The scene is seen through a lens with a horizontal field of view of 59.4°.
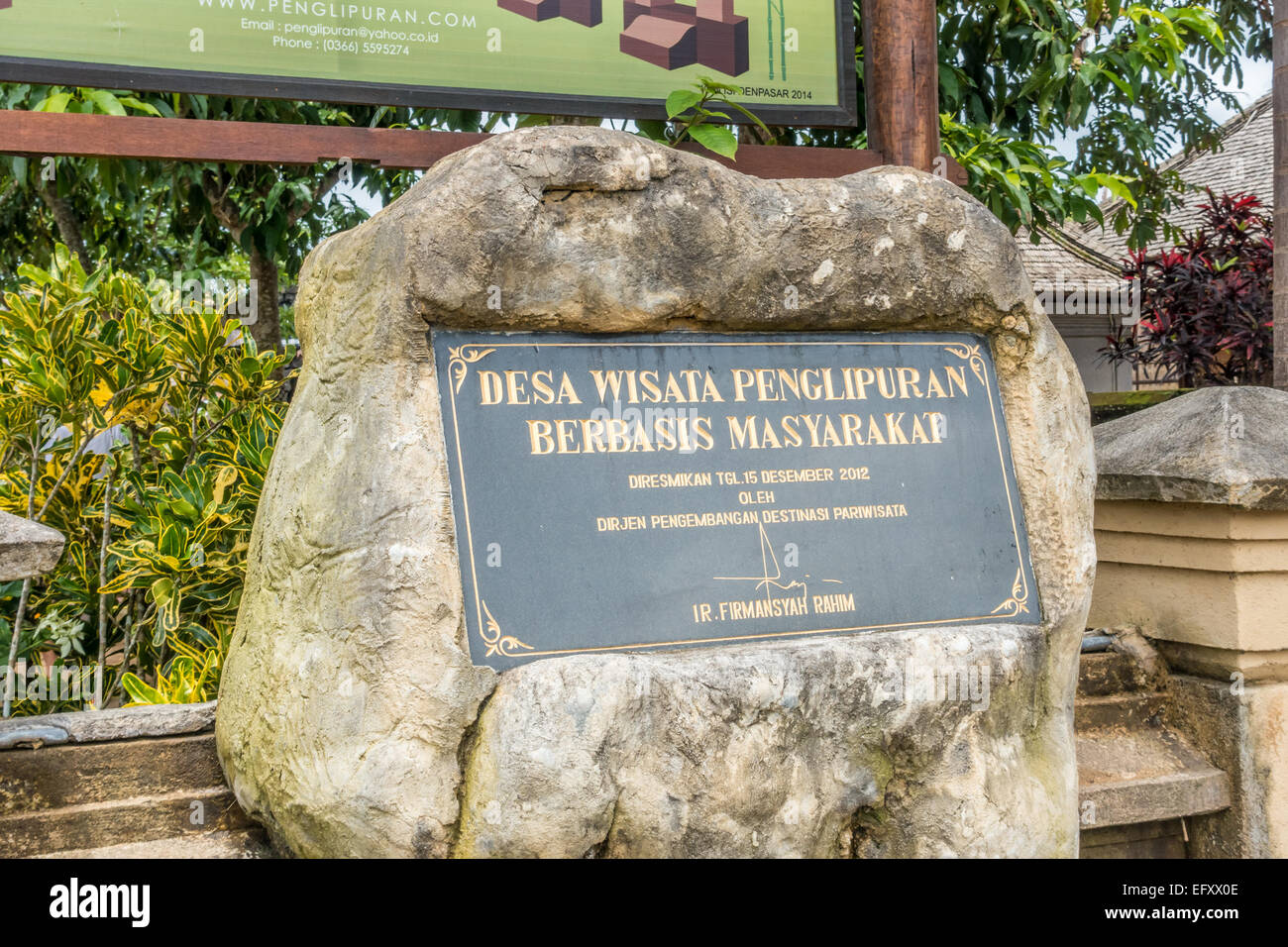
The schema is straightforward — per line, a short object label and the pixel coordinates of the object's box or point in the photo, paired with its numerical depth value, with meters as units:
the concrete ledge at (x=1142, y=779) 3.30
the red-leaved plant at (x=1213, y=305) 6.54
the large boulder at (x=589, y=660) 2.37
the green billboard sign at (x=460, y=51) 3.52
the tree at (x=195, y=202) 5.29
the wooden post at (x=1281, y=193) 4.57
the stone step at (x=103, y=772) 2.61
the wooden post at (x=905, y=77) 4.11
